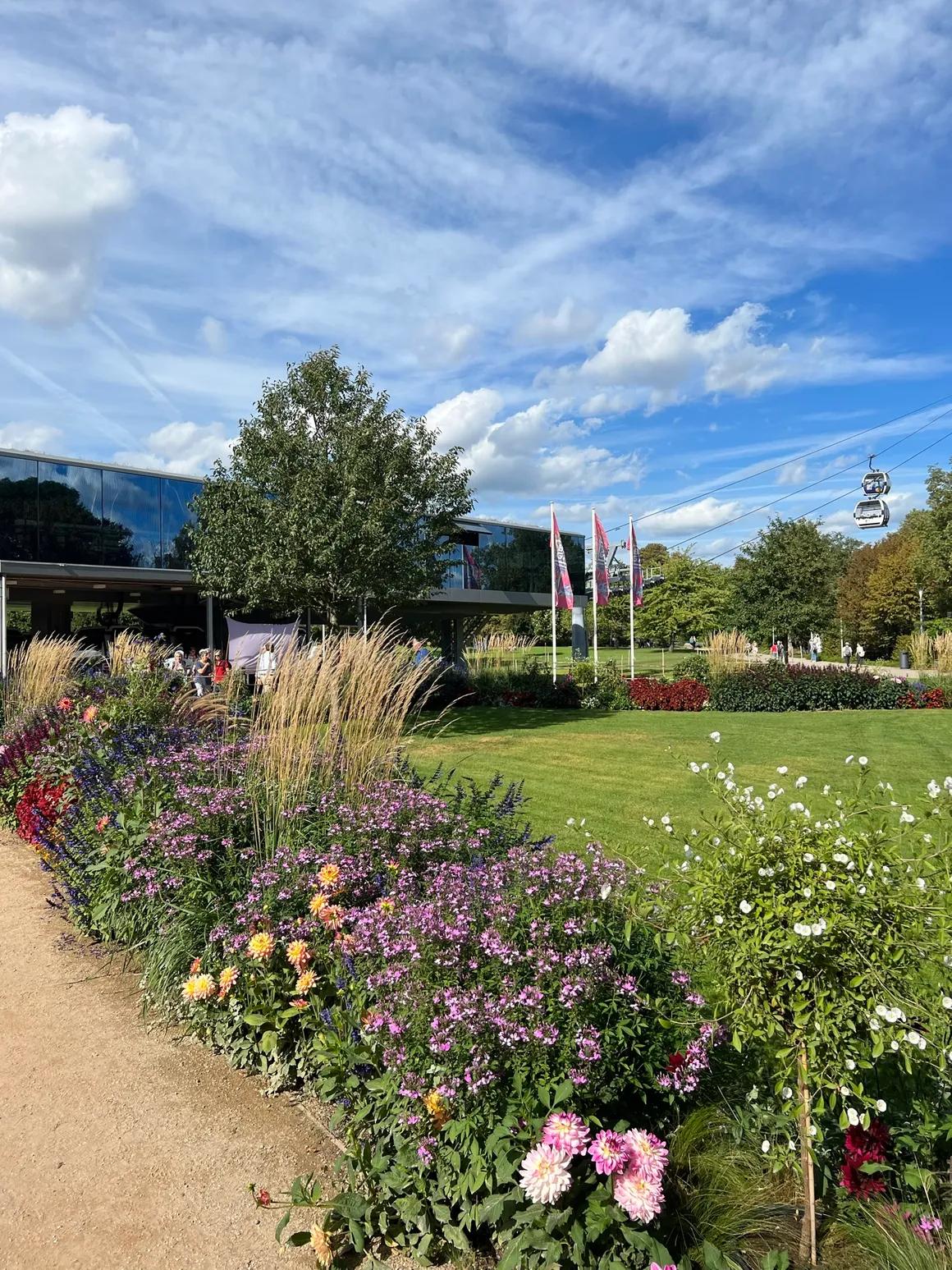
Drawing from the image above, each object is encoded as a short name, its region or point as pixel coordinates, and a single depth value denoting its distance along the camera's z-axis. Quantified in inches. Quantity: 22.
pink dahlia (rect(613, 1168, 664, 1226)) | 71.6
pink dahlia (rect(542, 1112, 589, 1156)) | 74.5
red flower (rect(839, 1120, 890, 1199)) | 79.8
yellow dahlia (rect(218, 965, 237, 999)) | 117.0
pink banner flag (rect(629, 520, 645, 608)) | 903.7
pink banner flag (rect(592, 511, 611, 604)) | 841.5
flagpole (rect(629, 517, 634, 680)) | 893.8
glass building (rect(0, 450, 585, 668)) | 639.8
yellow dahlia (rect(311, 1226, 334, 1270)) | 80.4
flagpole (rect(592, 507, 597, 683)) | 853.7
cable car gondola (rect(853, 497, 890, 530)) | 717.9
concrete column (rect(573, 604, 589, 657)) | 1089.1
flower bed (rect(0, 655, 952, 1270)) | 75.2
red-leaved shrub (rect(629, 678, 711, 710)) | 750.5
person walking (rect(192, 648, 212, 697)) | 383.7
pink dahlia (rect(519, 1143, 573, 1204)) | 72.1
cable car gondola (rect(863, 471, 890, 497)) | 730.8
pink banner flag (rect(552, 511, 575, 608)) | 820.0
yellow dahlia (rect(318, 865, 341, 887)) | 124.0
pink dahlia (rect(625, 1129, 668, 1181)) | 74.7
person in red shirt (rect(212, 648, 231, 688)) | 313.1
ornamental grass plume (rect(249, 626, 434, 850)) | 167.0
